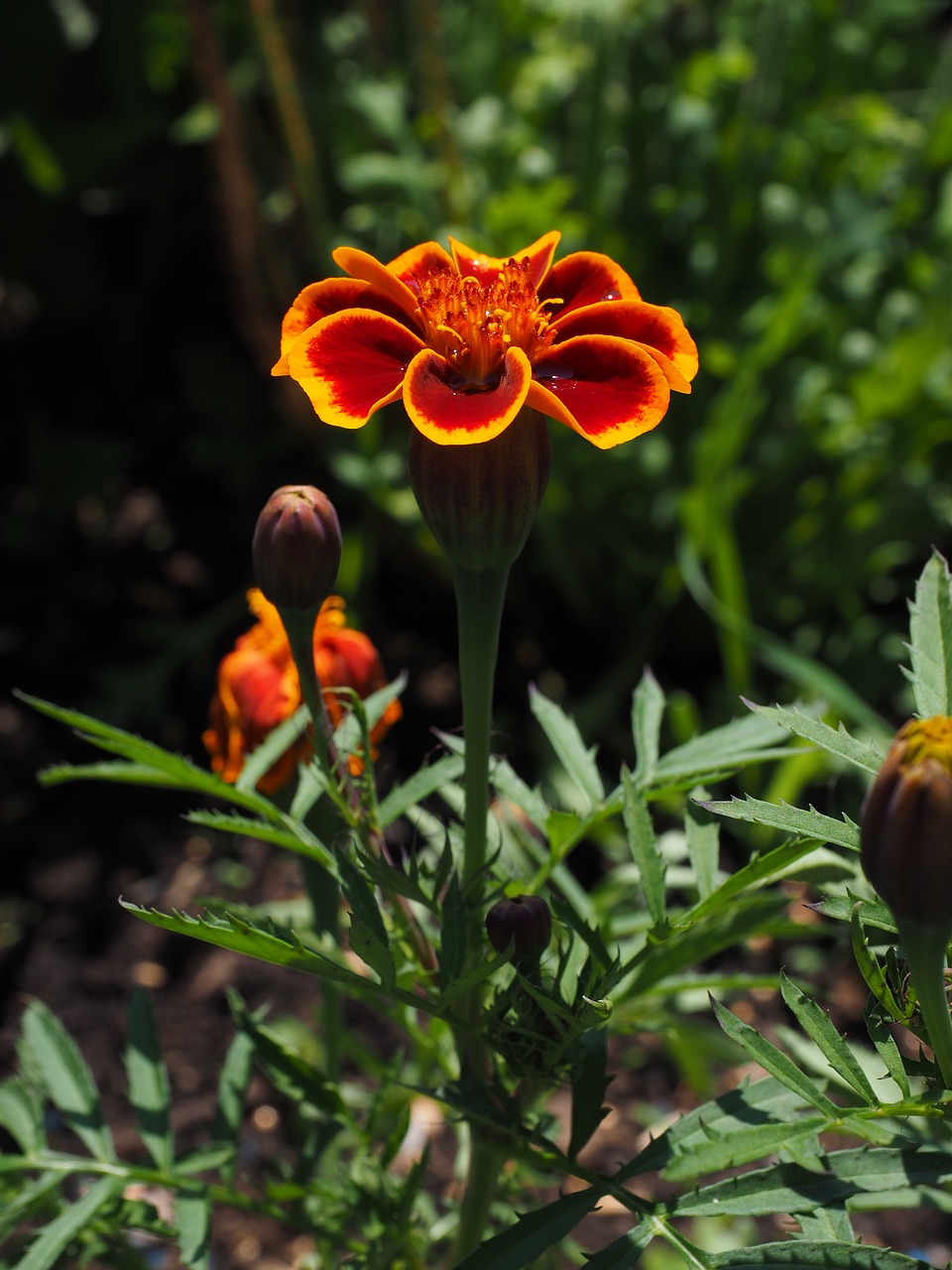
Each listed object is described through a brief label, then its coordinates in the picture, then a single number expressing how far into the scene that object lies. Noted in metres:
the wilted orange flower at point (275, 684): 0.39
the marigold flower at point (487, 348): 0.32
